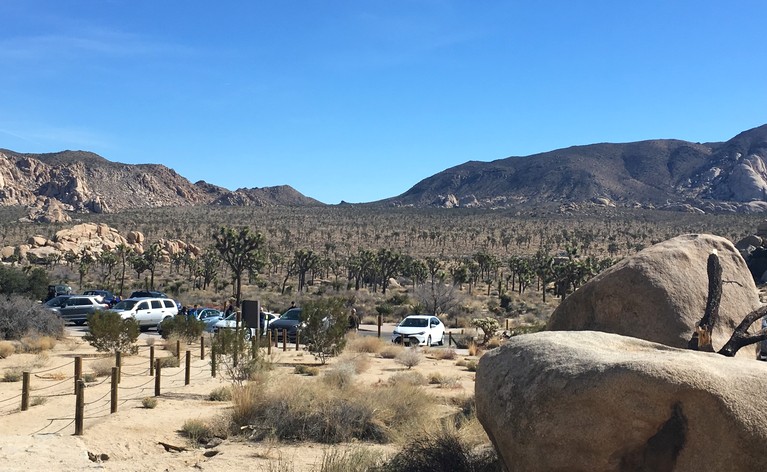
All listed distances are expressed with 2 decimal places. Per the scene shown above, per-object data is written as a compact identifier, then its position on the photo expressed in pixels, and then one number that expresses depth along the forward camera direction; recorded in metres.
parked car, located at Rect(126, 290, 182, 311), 42.62
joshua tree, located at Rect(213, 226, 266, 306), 46.78
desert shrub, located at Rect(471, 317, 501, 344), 29.41
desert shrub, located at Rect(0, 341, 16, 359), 21.09
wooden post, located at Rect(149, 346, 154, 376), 17.42
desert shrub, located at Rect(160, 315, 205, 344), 26.75
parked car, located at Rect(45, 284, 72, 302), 45.46
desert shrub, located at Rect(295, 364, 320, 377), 18.41
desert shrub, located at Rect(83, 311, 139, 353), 21.62
